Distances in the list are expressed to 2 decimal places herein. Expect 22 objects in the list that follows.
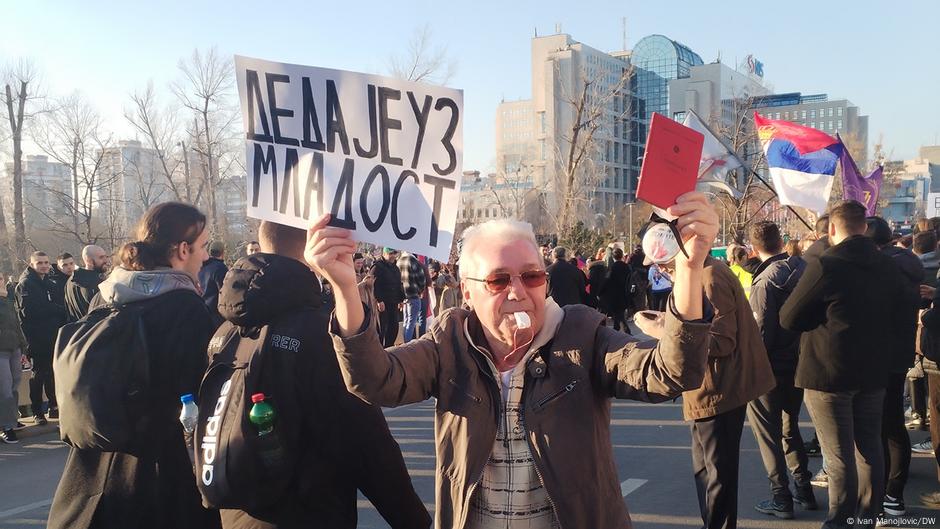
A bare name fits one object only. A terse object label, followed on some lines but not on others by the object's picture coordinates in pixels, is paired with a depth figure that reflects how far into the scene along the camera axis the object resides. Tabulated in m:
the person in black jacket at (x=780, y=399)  5.14
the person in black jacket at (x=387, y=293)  12.70
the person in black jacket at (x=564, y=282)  12.50
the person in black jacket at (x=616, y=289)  15.71
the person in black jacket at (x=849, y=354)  4.38
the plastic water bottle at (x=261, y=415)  2.37
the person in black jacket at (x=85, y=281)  8.10
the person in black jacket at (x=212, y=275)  7.17
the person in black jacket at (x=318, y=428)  2.50
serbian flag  7.41
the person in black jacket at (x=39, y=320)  8.91
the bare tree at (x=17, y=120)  27.22
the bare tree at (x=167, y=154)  35.47
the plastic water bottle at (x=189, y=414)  2.57
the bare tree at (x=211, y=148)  32.84
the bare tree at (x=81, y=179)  30.09
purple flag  7.62
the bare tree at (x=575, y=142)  26.59
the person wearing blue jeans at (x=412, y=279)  13.58
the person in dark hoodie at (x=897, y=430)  5.14
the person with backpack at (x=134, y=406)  2.69
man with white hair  2.10
